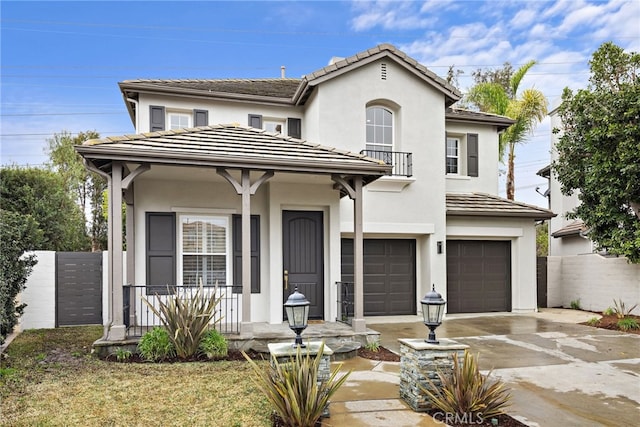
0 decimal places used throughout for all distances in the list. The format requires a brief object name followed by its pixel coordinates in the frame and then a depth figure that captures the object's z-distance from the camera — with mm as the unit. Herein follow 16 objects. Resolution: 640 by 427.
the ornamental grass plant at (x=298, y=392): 4527
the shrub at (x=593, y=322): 11023
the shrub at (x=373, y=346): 8099
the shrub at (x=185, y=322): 7176
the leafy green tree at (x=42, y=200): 16109
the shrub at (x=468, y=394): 4816
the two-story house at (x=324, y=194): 8258
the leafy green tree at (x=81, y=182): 21938
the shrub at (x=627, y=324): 10445
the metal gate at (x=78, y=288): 10367
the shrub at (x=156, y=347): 7141
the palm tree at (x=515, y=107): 16969
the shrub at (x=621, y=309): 11508
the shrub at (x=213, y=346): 7281
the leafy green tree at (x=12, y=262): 7230
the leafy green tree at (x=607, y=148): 10555
